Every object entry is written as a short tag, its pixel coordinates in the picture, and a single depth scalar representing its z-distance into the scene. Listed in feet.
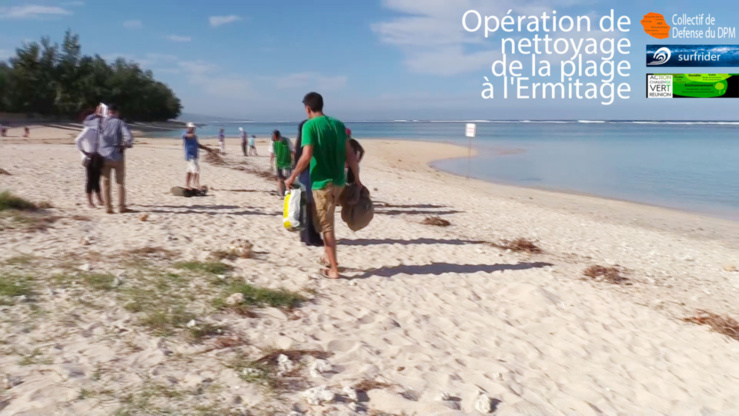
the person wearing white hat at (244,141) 88.95
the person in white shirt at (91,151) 27.73
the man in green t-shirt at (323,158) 18.44
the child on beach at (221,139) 97.44
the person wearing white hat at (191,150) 38.42
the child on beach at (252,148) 92.75
